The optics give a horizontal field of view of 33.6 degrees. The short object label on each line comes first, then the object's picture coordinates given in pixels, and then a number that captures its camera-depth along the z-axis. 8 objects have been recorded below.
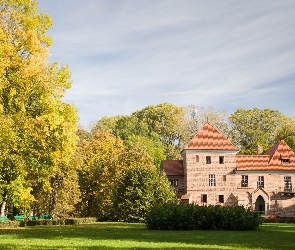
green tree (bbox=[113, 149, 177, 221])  44.41
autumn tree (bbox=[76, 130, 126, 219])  51.38
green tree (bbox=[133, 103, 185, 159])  86.56
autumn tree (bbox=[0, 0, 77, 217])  28.11
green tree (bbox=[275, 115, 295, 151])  79.15
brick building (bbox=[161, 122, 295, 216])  63.25
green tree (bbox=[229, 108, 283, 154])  86.12
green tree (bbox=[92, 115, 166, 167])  78.38
